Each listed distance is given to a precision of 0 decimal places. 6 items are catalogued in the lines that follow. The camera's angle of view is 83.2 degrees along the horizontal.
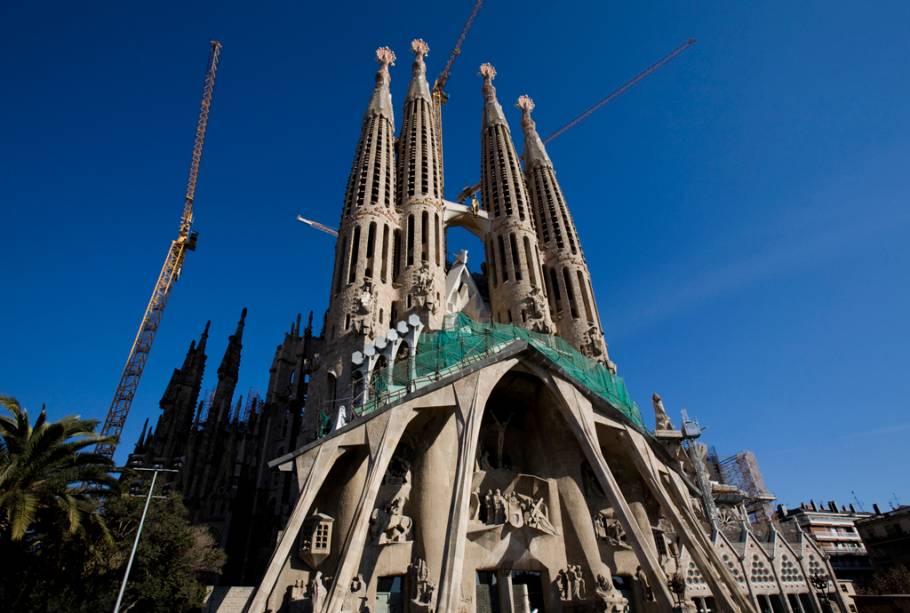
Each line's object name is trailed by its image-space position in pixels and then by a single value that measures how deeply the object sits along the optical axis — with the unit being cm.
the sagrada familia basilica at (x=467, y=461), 1847
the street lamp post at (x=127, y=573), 1337
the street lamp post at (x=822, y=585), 2253
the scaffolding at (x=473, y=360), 2169
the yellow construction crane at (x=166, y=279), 4459
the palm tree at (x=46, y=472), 1355
